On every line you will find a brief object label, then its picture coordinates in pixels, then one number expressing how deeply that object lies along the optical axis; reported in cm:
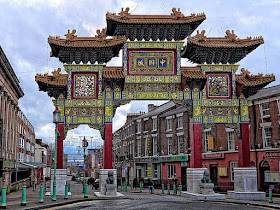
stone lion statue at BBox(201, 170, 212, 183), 2455
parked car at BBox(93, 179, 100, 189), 4468
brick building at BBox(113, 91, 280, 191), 3294
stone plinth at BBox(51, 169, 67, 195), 2455
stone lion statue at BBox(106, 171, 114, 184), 2420
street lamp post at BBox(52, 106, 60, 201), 2095
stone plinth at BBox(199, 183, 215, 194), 2423
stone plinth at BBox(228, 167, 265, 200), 2494
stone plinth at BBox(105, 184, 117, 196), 2411
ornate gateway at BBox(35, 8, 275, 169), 2552
